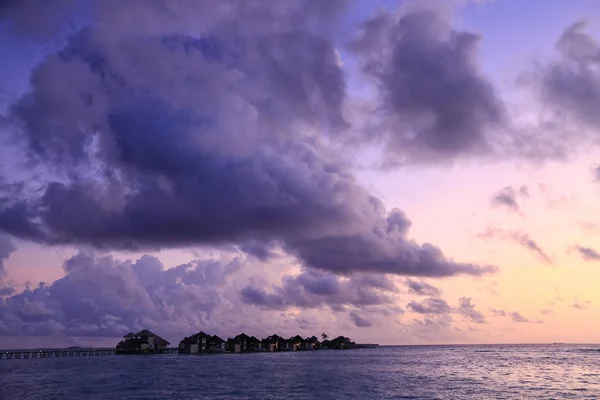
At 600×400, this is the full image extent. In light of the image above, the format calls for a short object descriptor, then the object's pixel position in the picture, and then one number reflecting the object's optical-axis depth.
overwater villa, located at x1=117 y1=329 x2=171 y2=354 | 195.62
